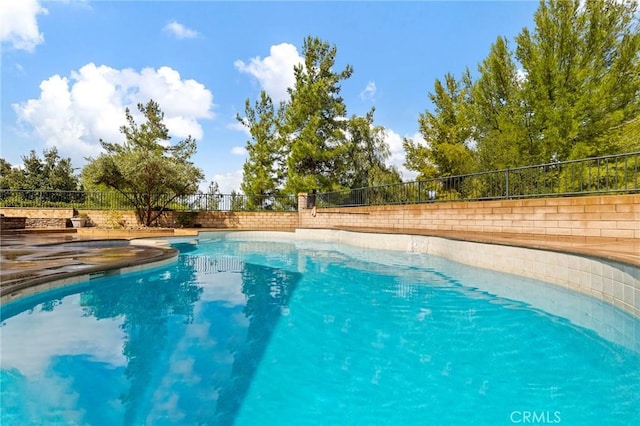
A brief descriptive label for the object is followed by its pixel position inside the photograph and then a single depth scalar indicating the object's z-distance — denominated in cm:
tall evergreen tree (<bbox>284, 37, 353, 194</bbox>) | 2033
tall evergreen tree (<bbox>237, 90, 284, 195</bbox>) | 2306
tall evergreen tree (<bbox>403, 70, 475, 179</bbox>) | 2019
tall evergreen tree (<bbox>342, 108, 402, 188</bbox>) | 2259
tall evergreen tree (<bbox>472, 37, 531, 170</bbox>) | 1541
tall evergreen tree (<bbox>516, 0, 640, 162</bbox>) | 1377
